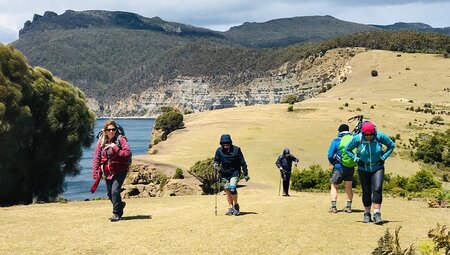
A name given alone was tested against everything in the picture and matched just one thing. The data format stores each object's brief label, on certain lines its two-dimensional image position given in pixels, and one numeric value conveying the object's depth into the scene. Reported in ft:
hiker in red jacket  36.91
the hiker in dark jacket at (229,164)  40.88
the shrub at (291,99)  296.85
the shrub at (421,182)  76.18
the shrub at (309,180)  80.94
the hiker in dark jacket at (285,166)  67.05
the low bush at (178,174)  107.76
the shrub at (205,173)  99.49
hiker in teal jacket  34.94
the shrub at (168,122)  209.77
